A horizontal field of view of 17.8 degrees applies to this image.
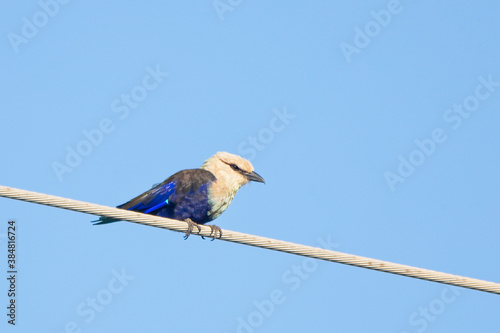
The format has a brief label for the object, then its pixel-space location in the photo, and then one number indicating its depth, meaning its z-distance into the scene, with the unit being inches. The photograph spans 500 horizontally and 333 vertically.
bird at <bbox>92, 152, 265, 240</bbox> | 735.1
